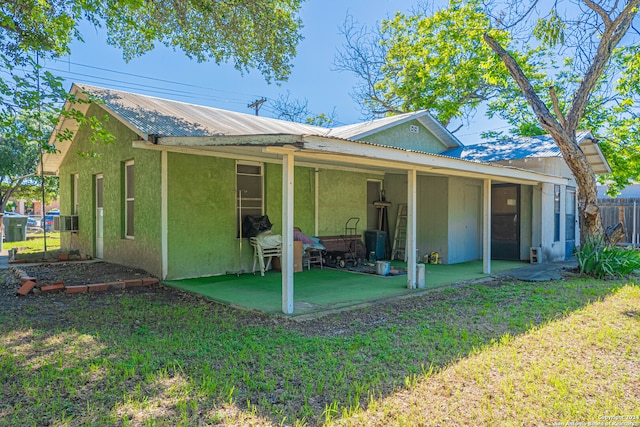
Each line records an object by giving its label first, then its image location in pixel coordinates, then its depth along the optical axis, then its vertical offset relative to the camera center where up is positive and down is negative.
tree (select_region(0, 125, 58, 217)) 20.03 +2.12
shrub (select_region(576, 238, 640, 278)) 8.80 -1.17
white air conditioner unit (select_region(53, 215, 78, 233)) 11.47 -0.42
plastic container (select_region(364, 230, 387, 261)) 11.23 -0.93
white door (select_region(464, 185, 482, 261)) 11.39 -0.46
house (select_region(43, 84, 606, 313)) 7.19 +0.44
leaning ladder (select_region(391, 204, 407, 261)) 11.63 -0.76
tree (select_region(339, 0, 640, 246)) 9.63 +4.75
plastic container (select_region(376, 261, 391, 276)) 8.79 -1.30
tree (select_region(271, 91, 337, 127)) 26.94 +6.46
